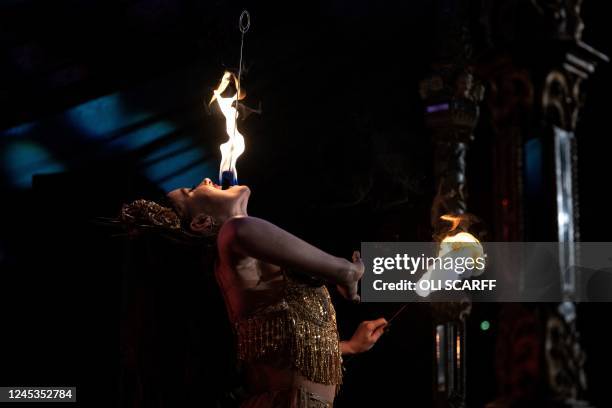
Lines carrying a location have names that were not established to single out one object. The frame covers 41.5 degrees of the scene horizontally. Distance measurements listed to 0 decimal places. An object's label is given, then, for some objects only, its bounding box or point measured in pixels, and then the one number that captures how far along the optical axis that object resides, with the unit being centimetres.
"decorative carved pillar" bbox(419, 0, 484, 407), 394
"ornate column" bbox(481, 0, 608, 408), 183
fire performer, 288
